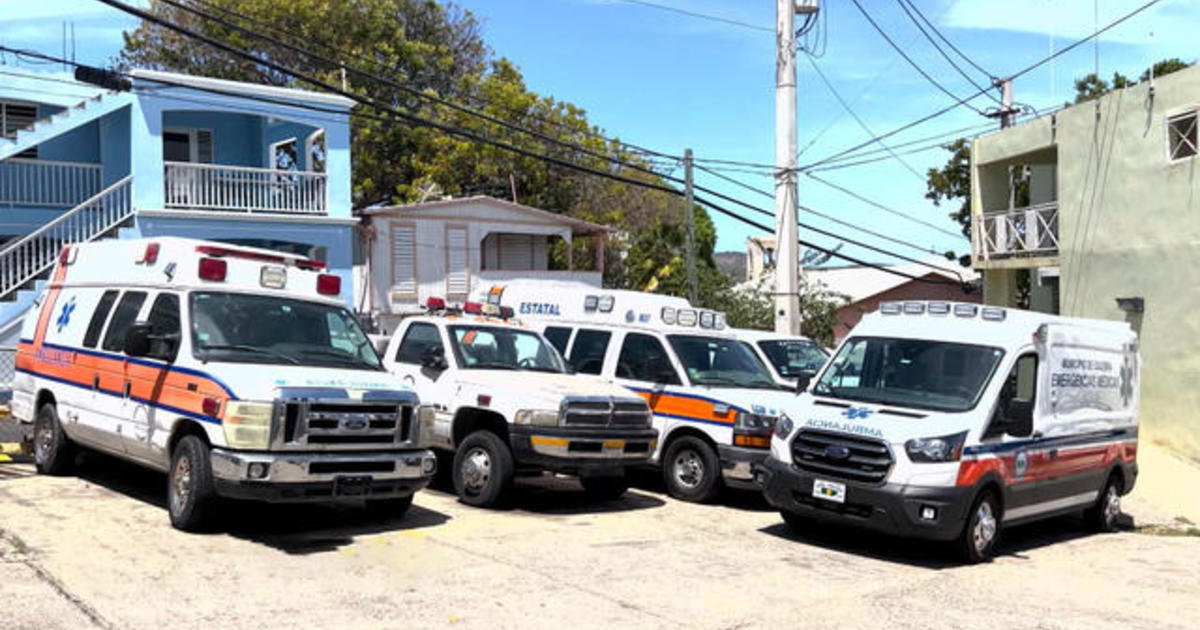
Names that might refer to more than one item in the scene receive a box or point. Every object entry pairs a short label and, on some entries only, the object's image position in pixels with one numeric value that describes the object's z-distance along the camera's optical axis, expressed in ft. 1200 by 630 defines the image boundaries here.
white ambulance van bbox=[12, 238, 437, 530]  28.09
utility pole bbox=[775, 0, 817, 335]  64.23
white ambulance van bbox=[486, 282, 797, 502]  38.70
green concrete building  58.70
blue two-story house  68.54
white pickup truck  35.22
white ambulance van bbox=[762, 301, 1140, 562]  30.71
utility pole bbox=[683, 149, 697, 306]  76.28
